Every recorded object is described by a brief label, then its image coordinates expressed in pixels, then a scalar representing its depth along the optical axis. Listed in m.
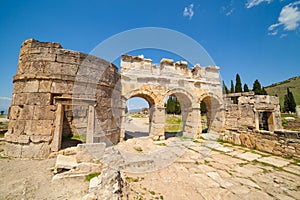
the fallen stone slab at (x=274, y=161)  4.71
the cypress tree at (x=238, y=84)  26.75
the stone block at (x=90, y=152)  4.09
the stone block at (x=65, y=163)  3.62
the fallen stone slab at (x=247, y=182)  3.44
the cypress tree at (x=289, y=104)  26.69
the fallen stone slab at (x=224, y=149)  6.37
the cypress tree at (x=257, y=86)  25.19
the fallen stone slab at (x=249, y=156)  5.36
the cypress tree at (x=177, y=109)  33.19
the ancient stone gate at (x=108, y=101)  5.20
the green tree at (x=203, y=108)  27.14
